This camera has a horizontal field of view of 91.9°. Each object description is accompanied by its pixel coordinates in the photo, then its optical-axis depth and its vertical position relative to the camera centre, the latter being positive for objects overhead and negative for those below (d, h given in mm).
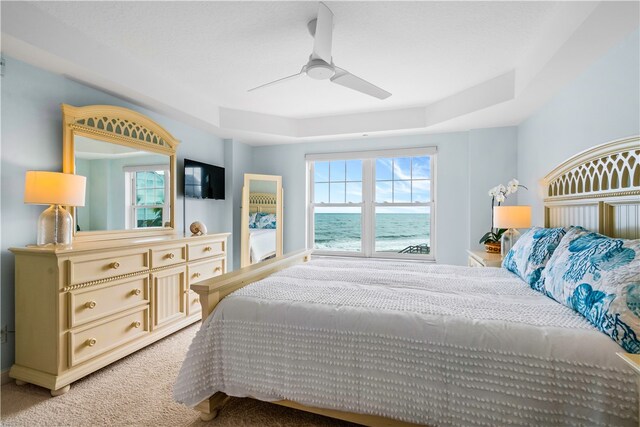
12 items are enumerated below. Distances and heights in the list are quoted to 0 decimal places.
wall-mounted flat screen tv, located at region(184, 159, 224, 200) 3696 +394
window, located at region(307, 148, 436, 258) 4488 +133
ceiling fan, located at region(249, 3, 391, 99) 1965 +1059
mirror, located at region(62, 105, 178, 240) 2500 +381
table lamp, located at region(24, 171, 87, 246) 2021 +84
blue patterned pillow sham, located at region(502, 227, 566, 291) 1915 -271
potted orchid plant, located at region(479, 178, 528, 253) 3228 -231
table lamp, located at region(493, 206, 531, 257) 2885 -44
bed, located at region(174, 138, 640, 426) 1176 -597
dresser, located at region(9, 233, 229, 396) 1986 -681
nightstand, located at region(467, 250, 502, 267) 2854 -456
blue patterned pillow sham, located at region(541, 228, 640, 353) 1143 -305
